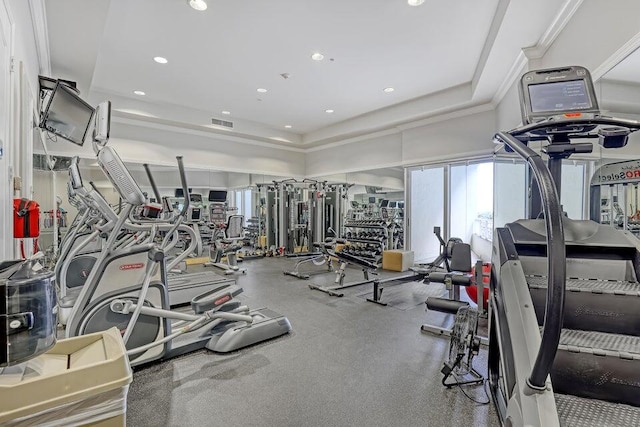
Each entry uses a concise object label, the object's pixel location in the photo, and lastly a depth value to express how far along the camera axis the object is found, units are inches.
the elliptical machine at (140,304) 85.7
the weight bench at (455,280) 118.9
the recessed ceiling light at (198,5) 127.8
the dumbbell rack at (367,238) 230.5
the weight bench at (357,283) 174.4
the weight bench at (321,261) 234.2
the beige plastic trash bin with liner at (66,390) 36.9
